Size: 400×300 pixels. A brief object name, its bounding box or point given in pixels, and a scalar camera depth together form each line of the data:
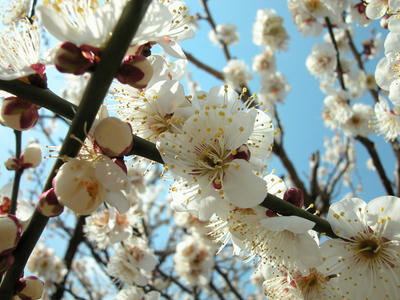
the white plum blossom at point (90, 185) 0.10
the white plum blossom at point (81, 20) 0.09
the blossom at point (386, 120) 0.26
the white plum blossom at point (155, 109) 0.13
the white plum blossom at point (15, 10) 0.24
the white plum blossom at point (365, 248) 0.13
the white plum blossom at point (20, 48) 0.12
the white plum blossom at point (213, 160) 0.12
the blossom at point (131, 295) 0.25
